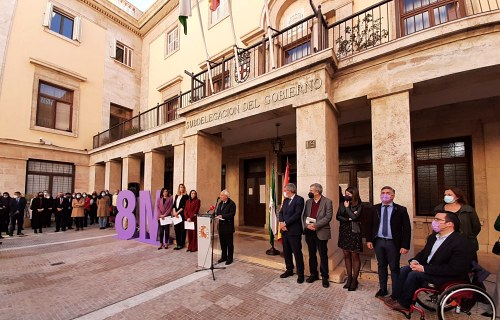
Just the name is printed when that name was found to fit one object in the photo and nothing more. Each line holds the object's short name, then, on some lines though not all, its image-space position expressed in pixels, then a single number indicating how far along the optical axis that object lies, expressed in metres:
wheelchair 3.11
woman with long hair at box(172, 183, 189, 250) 7.74
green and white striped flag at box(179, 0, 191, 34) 8.16
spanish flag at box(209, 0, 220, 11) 8.31
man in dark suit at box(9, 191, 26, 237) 10.94
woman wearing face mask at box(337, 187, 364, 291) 4.48
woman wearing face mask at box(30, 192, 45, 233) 11.61
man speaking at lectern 6.22
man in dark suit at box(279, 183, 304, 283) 5.07
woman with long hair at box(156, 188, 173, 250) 8.03
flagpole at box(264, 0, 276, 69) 6.41
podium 5.81
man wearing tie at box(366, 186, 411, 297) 4.11
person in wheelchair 3.24
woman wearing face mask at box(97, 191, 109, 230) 12.24
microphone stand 5.43
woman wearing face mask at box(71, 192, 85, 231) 12.04
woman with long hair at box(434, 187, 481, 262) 4.02
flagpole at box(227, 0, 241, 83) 7.40
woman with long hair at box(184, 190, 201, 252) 7.27
